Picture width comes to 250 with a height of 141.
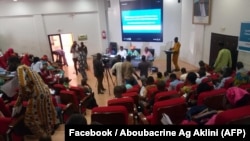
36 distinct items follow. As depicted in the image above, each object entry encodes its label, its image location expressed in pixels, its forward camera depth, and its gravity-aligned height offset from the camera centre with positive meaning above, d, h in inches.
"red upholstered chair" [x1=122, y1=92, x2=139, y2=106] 151.0 -50.7
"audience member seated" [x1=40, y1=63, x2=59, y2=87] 232.2 -53.8
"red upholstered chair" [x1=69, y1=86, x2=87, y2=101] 190.2 -57.5
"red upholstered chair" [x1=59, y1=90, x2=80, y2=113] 175.3 -57.5
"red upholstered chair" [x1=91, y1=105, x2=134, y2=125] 101.7 -42.9
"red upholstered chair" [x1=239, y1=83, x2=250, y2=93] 129.4 -41.9
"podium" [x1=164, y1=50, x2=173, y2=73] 314.1 -52.1
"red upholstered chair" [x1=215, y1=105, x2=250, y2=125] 73.7 -34.0
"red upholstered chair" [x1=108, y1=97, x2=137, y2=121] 125.1 -45.5
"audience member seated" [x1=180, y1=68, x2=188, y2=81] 202.8 -51.7
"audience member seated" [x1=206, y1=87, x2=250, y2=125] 94.0 -34.9
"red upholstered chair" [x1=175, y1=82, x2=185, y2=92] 161.5 -48.7
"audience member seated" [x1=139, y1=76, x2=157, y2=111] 148.6 -54.1
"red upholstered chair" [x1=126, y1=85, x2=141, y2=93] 185.2 -57.0
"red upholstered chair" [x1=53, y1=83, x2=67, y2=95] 189.5 -52.8
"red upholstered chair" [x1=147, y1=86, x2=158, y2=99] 152.3 -49.8
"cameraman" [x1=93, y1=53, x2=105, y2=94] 257.0 -51.5
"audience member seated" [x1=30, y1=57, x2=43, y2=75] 244.6 -39.8
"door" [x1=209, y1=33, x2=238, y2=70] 249.8 -29.7
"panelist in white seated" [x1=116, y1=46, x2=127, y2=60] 384.3 -46.9
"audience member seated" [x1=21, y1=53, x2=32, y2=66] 287.2 -39.4
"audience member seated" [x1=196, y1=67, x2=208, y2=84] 188.8 -46.9
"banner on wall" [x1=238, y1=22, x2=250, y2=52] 222.6 -18.9
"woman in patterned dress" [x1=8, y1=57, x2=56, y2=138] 106.9 -38.1
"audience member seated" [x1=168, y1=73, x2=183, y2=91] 178.8 -50.4
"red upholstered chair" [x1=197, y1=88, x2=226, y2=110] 114.1 -41.7
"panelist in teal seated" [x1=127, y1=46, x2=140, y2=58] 379.2 -49.1
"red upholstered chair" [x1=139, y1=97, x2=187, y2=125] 105.3 -43.5
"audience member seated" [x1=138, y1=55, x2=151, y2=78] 286.8 -56.5
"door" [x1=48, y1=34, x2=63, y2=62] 466.5 -27.1
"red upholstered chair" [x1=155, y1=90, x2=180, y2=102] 129.5 -44.2
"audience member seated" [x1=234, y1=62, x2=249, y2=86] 151.9 -42.0
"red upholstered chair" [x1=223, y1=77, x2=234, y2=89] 158.5 -46.8
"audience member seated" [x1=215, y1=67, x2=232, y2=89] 164.7 -46.6
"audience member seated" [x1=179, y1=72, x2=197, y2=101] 135.0 -43.9
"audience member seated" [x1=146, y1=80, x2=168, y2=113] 145.4 -48.0
